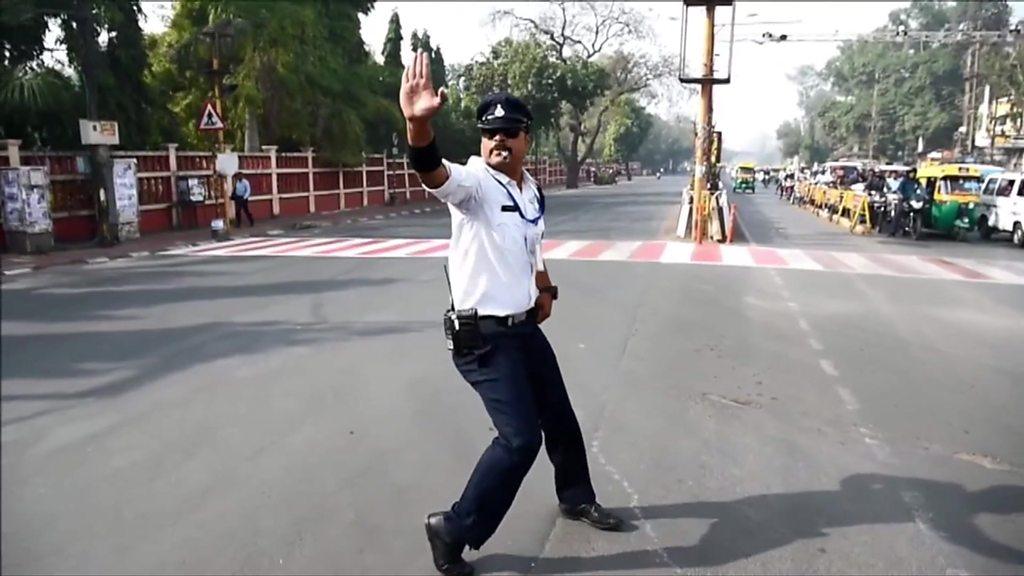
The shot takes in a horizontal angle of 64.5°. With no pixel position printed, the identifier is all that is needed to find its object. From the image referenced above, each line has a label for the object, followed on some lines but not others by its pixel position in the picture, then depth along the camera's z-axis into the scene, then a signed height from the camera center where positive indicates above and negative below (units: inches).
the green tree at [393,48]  1458.4 +205.1
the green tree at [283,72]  814.5 +99.2
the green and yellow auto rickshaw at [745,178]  1884.8 -42.5
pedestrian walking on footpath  783.7 -32.4
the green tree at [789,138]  3796.8 +104.2
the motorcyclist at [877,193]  751.1 -31.8
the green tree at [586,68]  1638.8 +202.2
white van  646.5 -39.2
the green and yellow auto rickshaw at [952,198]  710.5 -35.0
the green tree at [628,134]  2694.4 +94.8
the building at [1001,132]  1289.6 +47.1
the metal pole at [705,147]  663.8 +10.2
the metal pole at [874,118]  2234.5 +112.3
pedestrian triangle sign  653.9 +33.1
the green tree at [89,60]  544.4 +81.3
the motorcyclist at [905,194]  702.6 -30.5
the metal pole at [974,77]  1356.5 +133.8
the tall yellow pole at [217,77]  685.9 +73.0
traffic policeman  119.1 -22.7
